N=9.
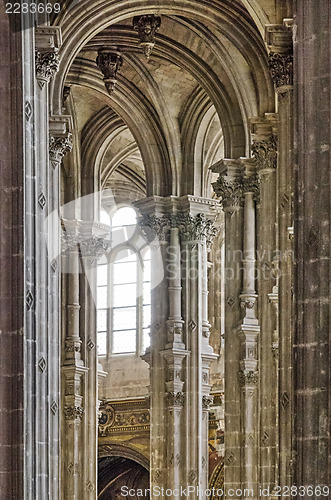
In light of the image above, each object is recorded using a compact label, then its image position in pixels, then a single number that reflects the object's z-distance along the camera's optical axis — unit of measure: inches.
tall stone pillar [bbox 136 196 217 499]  1626.5
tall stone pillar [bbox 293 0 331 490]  983.0
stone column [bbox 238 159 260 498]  1492.4
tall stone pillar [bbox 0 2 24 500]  1043.9
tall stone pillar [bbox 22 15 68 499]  1094.4
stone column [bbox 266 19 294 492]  1273.4
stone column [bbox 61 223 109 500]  1688.0
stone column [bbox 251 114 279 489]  1411.2
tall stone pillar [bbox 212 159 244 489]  1501.0
